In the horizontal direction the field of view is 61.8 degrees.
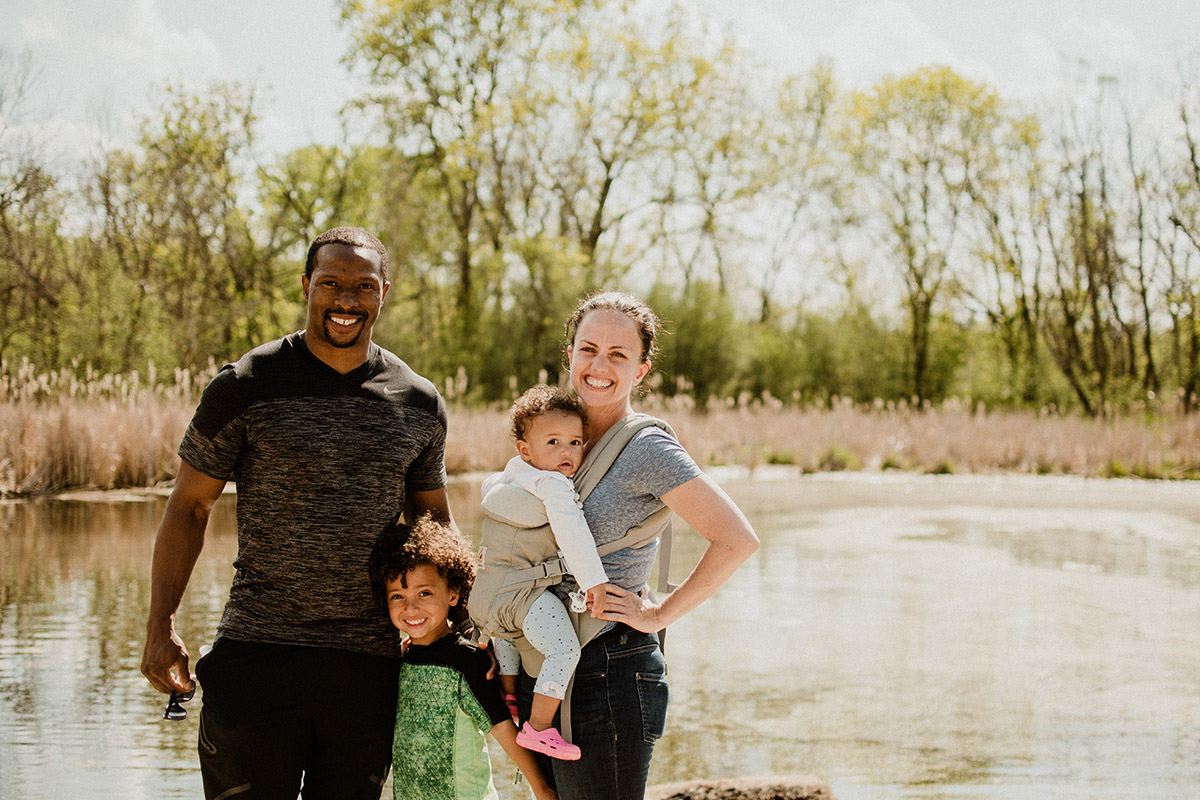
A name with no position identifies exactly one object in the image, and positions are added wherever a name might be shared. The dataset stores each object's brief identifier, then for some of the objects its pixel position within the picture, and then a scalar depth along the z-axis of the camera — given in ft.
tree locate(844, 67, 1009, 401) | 89.81
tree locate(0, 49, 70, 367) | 60.29
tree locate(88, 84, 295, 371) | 65.51
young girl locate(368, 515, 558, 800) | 7.77
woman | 7.01
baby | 7.00
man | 7.52
